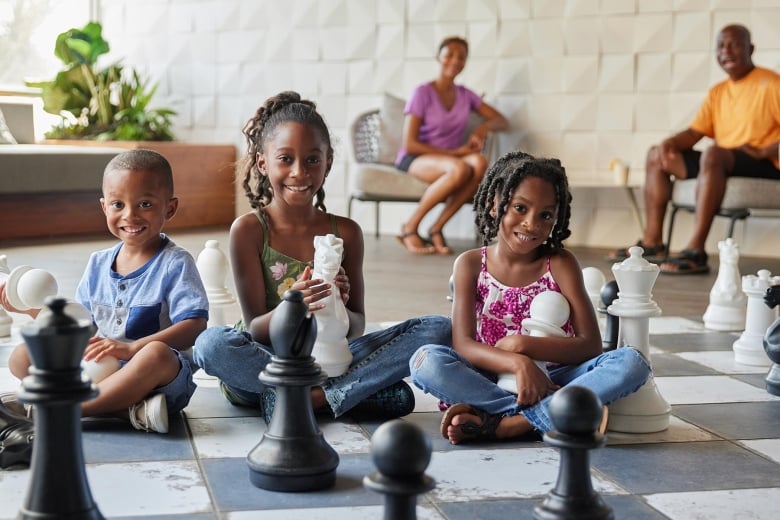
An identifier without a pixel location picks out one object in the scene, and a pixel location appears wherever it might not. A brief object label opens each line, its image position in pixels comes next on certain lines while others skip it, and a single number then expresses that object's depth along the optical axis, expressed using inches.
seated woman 229.8
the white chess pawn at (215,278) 110.0
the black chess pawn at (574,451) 51.8
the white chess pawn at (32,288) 84.5
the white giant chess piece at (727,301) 136.4
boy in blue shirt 82.9
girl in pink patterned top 80.2
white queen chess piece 83.4
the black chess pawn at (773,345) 94.9
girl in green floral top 85.1
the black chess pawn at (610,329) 94.7
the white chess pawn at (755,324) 111.8
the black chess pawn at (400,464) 47.8
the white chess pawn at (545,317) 80.0
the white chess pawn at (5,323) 121.9
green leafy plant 281.1
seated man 197.6
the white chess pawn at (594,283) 103.7
